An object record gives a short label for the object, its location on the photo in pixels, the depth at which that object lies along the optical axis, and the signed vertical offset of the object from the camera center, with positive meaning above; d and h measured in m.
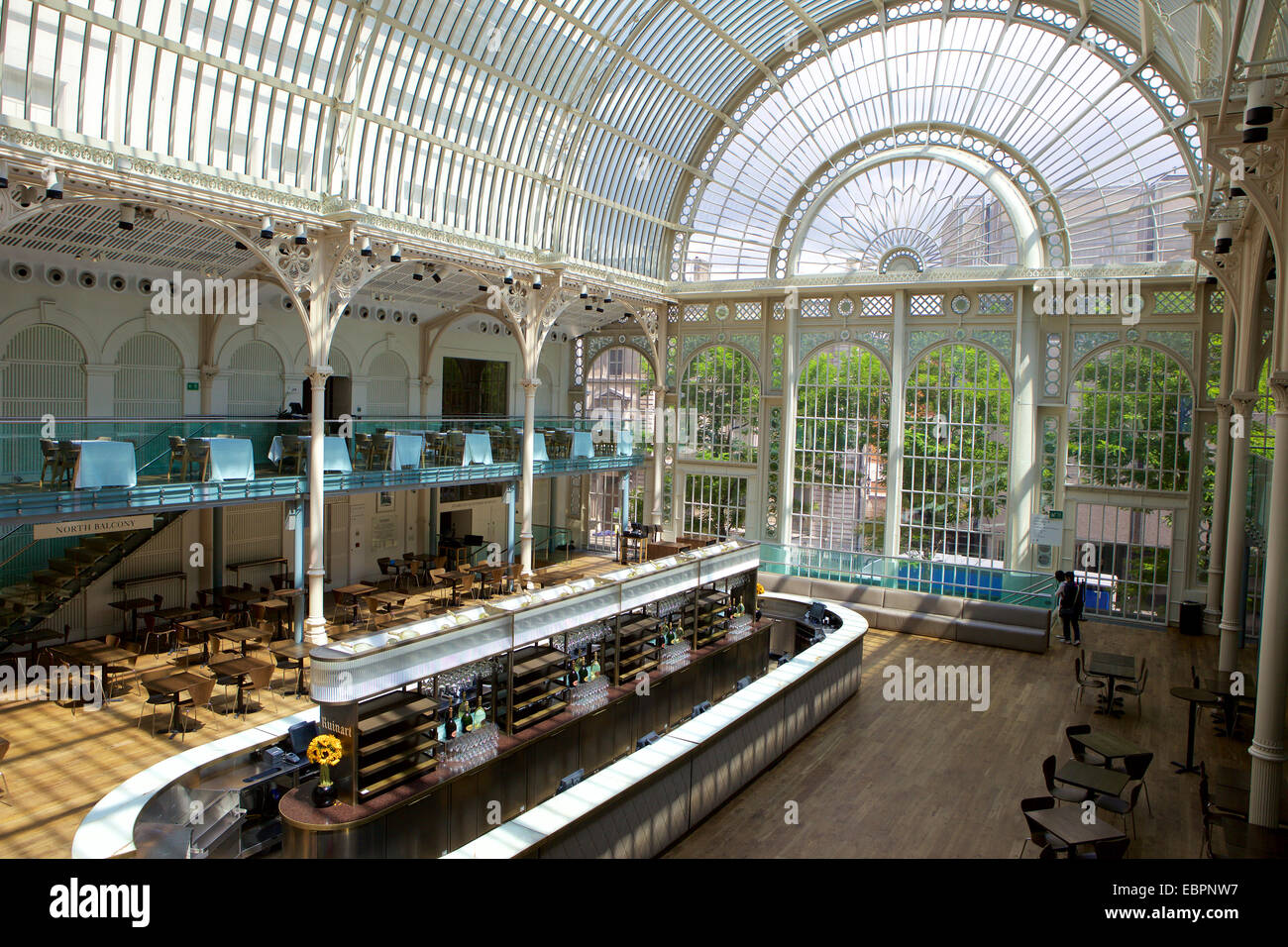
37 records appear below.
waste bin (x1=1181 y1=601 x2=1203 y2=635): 21.08 -4.29
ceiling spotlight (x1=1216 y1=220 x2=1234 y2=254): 11.42 +2.84
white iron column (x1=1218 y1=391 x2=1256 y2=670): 15.20 -1.87
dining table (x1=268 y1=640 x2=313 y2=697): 15.33 -4.14
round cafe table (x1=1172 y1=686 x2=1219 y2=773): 12.48 -3.72
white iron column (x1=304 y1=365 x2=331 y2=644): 16.66 -1.57
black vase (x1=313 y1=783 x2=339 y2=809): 8.68 -3.76
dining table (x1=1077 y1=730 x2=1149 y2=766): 10.75 -3.91
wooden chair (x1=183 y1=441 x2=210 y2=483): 16.09 -0.65
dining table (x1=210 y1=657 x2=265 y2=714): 13.66 -3.97
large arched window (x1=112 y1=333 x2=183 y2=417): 18.20 +0.94
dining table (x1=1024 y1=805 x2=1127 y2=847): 8.59 -3.99
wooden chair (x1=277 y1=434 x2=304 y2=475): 17.95 -0.57
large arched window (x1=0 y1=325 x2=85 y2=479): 16.30 +0.87
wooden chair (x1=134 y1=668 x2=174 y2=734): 13.33 -4.52
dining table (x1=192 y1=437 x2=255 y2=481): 16.30 -0.69
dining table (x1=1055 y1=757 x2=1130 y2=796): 9.77 -3.92
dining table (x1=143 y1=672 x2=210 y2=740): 12.99 -4.03
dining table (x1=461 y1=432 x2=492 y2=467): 22.52 -0.54
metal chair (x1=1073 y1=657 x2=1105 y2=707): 15.20 -4.42
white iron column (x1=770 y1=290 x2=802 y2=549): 26.95 -0.06
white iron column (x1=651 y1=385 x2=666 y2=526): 28.78 -0.40
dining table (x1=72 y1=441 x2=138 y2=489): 14.39 -0.76
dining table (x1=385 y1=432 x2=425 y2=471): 20.30 -0.57
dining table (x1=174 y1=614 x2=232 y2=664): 15.87 -3.82
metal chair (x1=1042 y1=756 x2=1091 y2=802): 10.01 -4.23
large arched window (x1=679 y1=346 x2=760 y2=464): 28.00 +0.95
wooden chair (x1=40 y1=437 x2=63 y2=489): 14.27 -0.65
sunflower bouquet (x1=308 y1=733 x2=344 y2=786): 8.53 -3.25
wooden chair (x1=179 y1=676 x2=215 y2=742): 13.16 -4.16
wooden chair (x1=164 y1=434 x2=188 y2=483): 15.96 -0.54
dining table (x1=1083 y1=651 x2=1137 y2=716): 14.26 -3.80
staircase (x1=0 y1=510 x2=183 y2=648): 15.10 -2.90
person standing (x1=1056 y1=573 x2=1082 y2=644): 19.75 -3.86
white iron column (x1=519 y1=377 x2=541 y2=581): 22.52 -1.28
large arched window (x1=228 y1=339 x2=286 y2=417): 20.47 +1.05
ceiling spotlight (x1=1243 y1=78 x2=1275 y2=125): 7.52 +3.04
